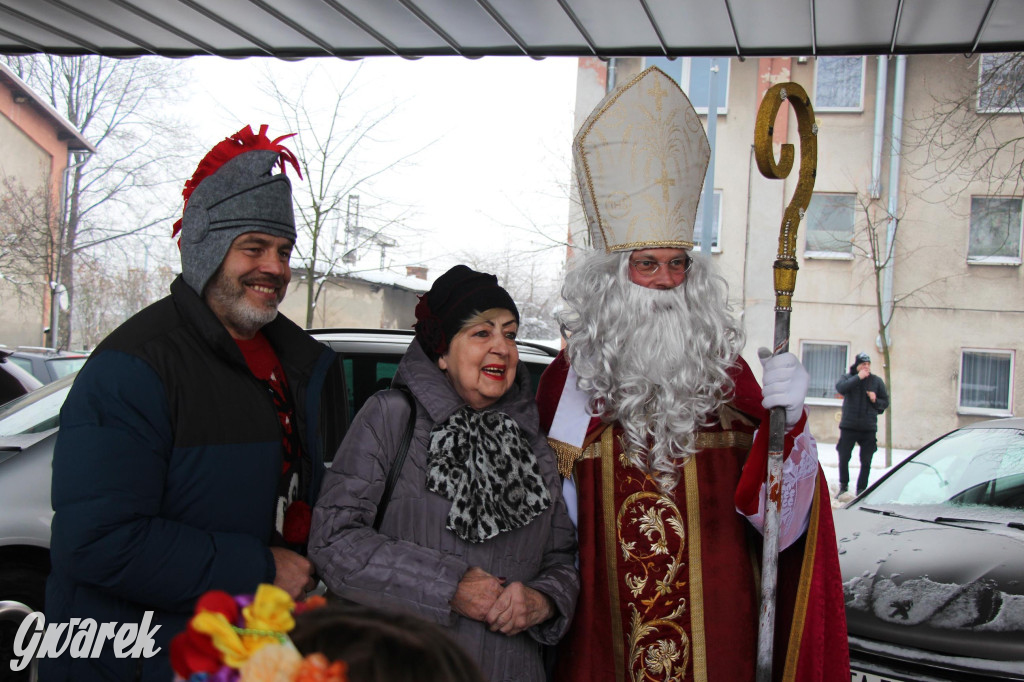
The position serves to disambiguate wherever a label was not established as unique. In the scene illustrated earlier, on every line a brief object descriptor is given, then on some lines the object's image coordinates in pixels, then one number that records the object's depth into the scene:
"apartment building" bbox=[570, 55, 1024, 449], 17.97
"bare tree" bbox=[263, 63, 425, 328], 12.44
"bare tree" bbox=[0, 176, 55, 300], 16.98
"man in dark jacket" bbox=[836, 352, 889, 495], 11.75
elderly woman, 2.26
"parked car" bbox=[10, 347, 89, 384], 10.69
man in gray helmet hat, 1.98
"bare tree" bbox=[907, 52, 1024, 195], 7.27
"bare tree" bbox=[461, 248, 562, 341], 21.47
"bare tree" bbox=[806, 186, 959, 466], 17.73
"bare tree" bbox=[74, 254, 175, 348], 20.09
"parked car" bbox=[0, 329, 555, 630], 4.02
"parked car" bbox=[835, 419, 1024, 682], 3.39
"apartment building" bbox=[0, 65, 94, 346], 17.31
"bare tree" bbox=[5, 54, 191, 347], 18.14
